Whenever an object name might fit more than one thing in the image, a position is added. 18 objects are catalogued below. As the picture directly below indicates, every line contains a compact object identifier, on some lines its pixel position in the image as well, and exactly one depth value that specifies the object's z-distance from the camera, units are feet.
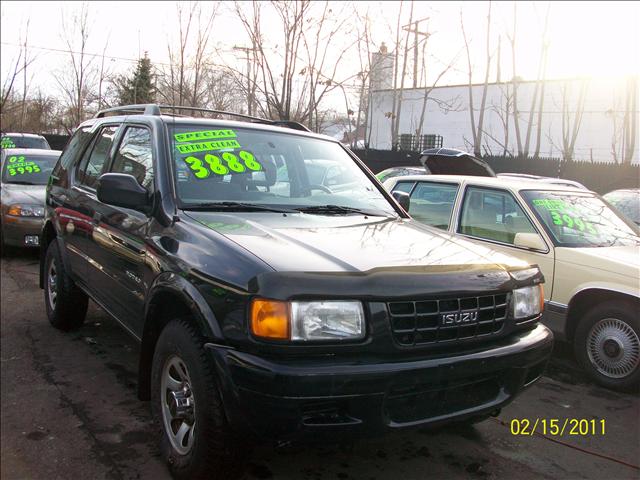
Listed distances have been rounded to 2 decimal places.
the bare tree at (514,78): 62.18
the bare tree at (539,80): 58.75
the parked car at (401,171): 48.08
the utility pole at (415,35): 60.18
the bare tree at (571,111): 63.21
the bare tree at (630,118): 59.31
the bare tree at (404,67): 60.85
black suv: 6.97
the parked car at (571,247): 13.98
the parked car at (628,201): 24.64
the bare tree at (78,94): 64.69
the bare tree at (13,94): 56.80
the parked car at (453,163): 25.04
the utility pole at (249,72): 49.34
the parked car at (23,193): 23.58
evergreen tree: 75.00
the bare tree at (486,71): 63.56
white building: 69.92
